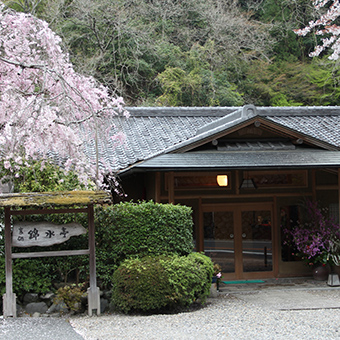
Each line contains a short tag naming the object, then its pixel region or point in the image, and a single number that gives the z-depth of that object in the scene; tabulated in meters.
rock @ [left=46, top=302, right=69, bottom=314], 8.07
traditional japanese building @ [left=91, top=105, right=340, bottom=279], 10.38
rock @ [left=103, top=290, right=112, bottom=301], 8.37
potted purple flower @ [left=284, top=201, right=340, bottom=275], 11.20
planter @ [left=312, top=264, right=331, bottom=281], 11.57
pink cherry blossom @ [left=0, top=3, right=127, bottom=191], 7.97
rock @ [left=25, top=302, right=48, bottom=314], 8.05
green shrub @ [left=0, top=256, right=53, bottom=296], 8.07
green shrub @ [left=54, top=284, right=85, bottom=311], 7.86
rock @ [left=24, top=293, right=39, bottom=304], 8.18
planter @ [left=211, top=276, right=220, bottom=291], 10.02
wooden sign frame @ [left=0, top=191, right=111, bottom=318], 7.47
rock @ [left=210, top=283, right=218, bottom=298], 9.67
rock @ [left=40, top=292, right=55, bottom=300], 8.20
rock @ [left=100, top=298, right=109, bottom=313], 8.12
